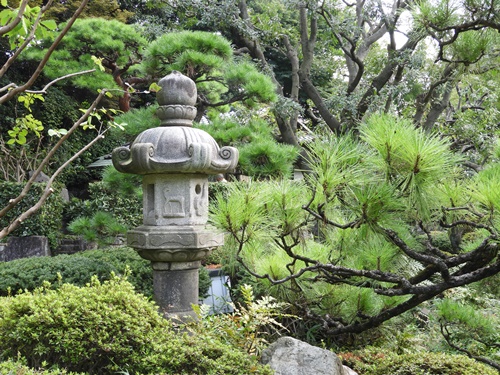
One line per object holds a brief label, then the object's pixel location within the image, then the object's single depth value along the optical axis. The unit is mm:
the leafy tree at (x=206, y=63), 5152
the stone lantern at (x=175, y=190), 3434
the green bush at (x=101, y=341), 2166
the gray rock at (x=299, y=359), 2211
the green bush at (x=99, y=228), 5066
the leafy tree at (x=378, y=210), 1799
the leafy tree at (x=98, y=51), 7910
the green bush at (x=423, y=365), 2426
